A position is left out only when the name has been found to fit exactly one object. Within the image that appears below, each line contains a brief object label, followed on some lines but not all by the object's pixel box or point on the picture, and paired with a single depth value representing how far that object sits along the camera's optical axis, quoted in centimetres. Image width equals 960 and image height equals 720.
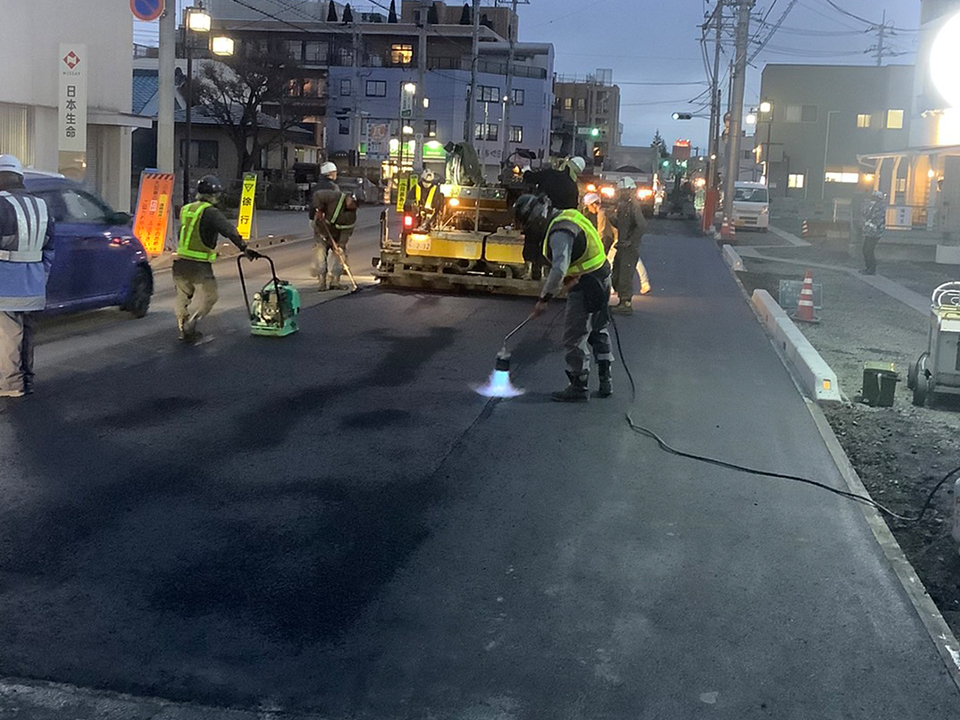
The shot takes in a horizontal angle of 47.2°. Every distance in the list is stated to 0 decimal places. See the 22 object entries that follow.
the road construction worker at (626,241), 1500
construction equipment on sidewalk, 968
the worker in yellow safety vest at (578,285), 898
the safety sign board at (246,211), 2403
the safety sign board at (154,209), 2055
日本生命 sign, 2075
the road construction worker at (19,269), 827
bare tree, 4948
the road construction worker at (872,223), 2336
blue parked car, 1153
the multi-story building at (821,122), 7331
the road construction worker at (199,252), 1102
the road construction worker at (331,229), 1641
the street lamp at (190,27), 2723
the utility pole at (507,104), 6581
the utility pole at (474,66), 4527
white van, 4284
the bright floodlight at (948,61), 838
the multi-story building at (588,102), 13250
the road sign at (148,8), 2027
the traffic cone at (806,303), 1566
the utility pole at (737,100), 3666
